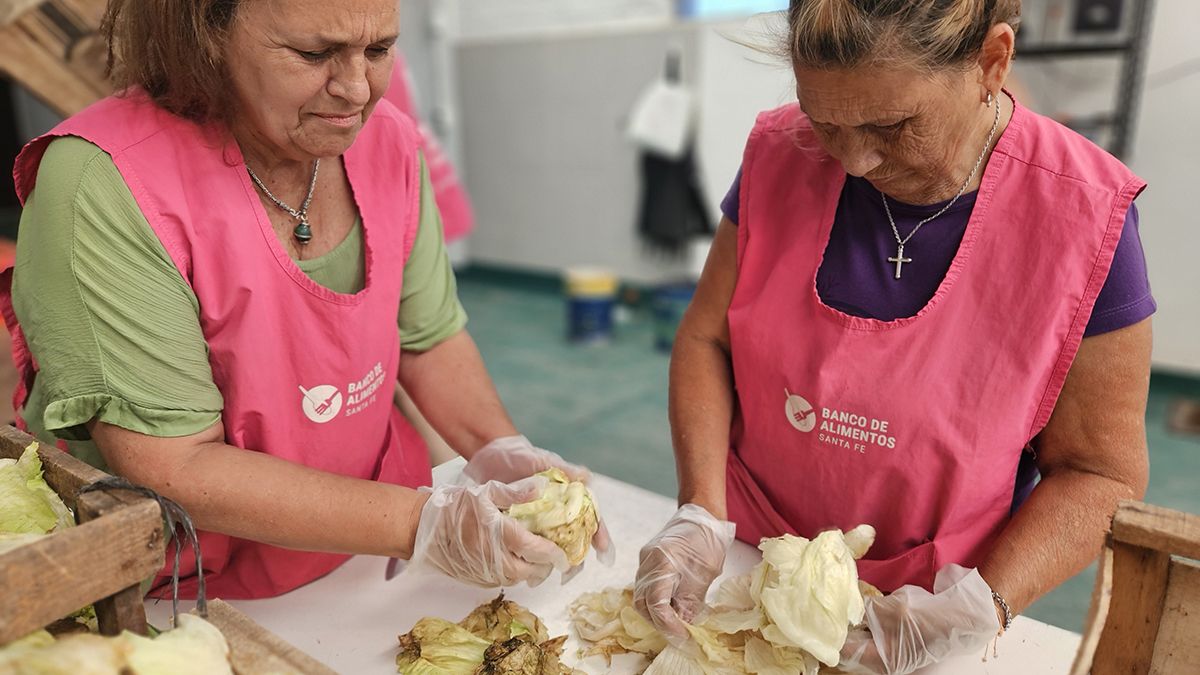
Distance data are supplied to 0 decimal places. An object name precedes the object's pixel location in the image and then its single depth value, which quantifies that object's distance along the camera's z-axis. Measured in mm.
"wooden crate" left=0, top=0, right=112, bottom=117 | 2186
